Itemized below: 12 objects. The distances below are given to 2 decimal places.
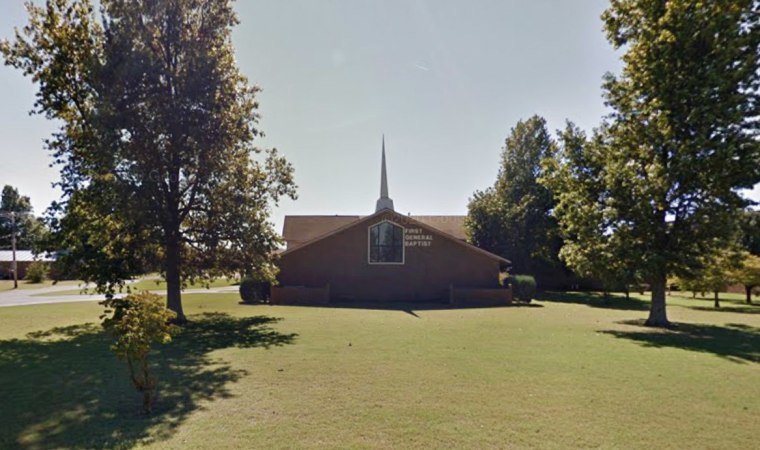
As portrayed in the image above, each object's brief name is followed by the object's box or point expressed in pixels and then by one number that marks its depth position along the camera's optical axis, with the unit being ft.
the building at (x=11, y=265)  181.06
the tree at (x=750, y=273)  85.10
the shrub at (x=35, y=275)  146.72
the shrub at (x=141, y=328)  19.76
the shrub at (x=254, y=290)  84.02
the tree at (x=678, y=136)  47.73
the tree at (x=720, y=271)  52.85
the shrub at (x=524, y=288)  87.51
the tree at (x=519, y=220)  122.42
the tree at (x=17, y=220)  200.52
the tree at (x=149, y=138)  49.01
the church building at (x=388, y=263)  89.61
